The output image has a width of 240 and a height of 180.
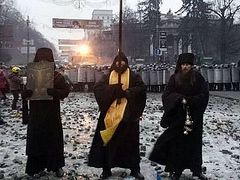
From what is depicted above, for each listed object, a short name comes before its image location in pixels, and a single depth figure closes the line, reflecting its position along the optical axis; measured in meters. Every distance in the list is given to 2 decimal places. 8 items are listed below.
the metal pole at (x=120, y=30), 7.06
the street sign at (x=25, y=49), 45.38
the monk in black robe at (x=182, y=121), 6.93
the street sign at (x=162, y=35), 22.17
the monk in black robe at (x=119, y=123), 7.03
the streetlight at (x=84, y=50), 44.34
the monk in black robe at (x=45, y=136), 7.09
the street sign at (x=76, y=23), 36.05
